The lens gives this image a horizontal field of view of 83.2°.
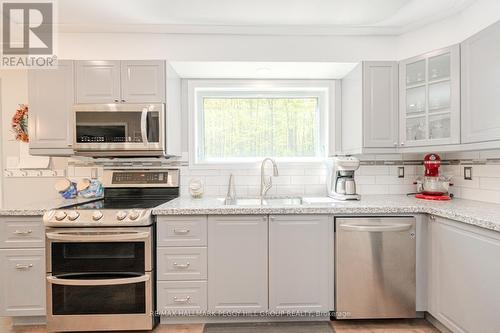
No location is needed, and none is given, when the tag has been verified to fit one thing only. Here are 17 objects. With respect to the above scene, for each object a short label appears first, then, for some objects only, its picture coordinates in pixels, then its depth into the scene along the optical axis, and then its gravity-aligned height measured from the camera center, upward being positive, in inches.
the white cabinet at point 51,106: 93.4 +19.1
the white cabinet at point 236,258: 82.4 -27.7
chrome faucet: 99.3 -6.8
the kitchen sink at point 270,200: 107.5 -14.3
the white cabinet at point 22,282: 80.8 -34.2
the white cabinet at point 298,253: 82.7 -26.3
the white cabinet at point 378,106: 95.7 +19.6
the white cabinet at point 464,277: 61.3 -27.7
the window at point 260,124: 115.9 +16.5
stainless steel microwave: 91.5 +11.6
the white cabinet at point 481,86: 71.5 +21.0
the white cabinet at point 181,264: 82.0 -29.4
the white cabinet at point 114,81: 93.0 +27.3
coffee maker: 95.5 -5.4
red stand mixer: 94.3 -6.2
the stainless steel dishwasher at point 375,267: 82.2 -30.3
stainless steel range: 78.0 -29.8
